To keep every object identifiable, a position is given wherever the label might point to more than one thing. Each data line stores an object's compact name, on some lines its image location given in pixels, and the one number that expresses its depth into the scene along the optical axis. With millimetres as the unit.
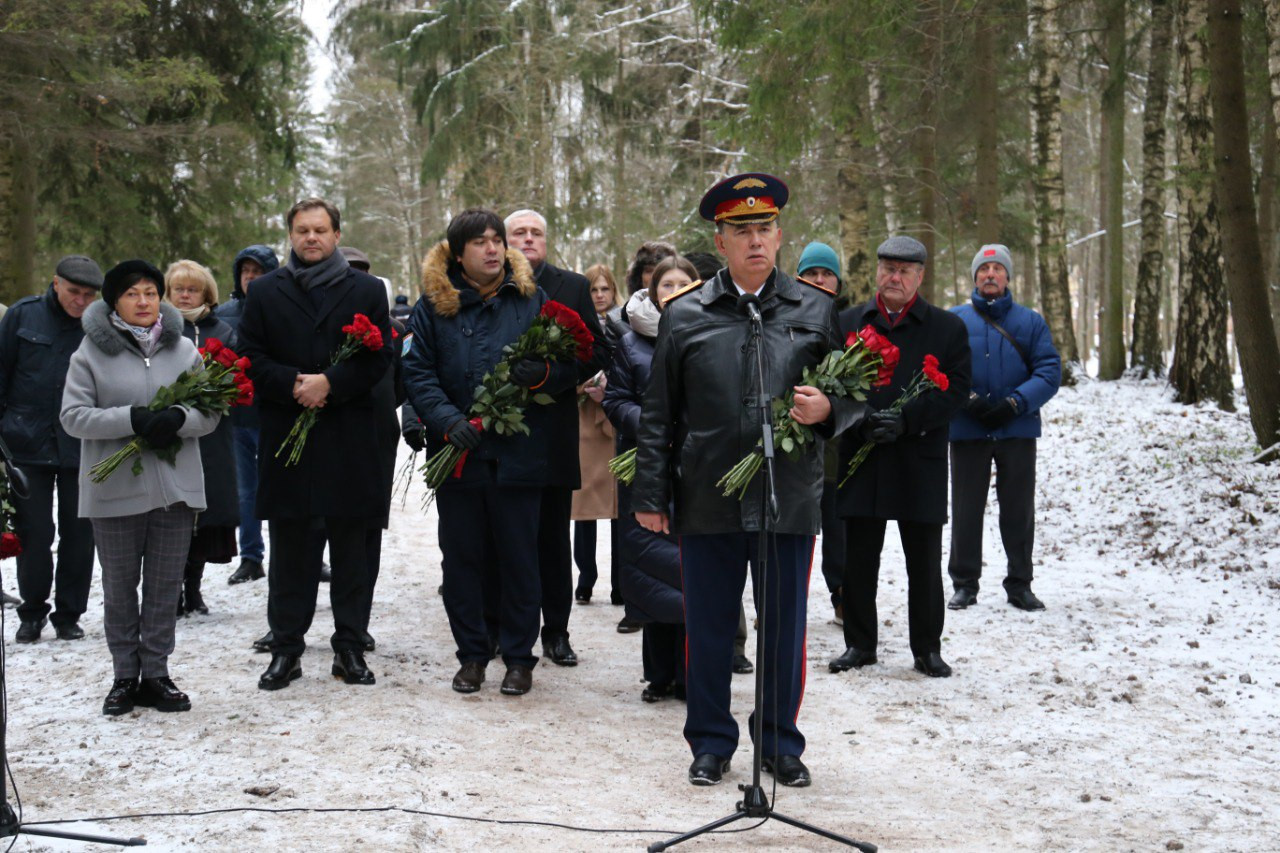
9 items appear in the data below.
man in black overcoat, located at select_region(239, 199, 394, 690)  6535
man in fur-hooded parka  6633
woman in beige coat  8805
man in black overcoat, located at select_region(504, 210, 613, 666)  6848
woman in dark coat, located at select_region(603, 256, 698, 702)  6316
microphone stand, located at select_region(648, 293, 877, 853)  4410
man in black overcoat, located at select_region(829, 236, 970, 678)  7023
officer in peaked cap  5098
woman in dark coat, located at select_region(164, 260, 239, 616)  7738
